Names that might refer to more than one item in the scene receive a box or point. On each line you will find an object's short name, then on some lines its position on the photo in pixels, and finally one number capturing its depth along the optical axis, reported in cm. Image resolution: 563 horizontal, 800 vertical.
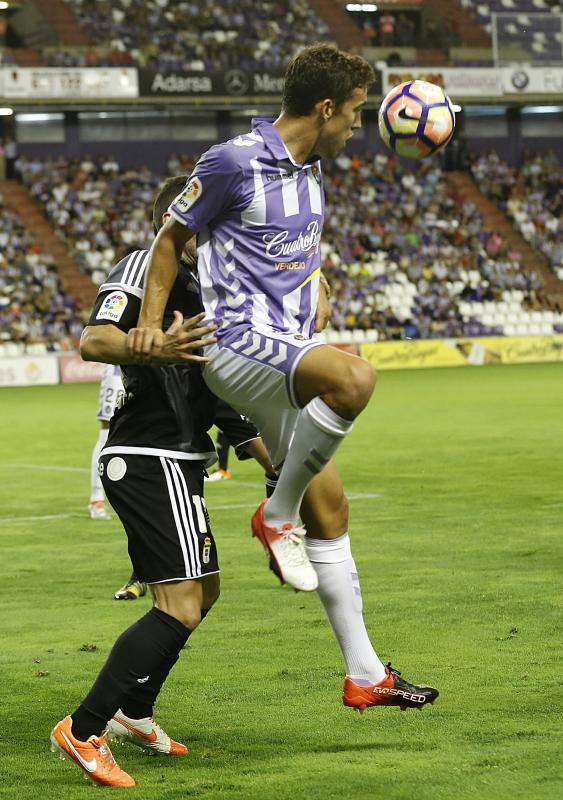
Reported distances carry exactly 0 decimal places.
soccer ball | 1235
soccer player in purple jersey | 905
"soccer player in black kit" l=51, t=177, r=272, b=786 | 935
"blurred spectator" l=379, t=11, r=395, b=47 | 9819
